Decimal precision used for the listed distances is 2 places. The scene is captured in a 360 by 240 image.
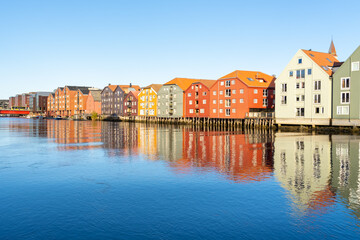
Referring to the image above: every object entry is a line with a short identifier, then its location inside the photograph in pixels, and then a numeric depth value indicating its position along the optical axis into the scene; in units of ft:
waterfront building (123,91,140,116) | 452.76
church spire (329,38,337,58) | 357.00
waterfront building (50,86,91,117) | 574.56
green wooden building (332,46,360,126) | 194.80
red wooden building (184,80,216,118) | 322.75
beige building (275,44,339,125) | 212.23
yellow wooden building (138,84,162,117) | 412.16
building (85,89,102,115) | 547.90
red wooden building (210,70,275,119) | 272.72
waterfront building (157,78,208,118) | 363.35
